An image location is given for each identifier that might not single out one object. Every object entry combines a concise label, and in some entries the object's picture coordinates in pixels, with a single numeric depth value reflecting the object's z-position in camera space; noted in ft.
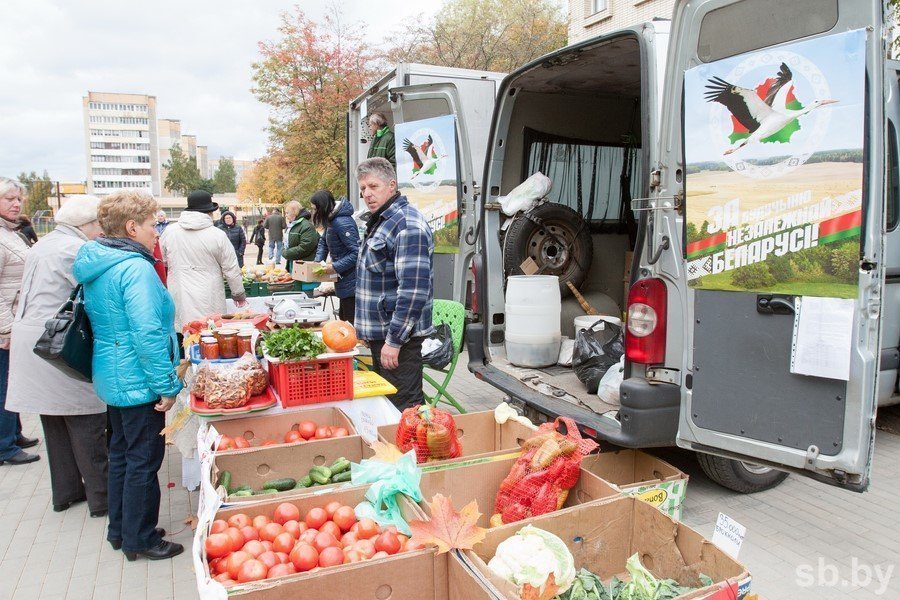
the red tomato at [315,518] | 7.13
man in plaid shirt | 12.17
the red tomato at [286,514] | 7.22
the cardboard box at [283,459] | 8.68
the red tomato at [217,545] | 6.38
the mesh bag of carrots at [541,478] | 7.93
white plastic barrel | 15.19
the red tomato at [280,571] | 6.09
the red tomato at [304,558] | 6.30
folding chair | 16.12
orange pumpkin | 10.78
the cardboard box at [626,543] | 6.38
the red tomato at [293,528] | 6.91
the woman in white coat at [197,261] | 17.56
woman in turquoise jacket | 9.83
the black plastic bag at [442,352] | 14.87
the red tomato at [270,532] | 6.84
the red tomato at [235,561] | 6.13
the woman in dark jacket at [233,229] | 43.09
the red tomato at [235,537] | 6.51
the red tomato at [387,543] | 6.61
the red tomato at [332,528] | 6.91
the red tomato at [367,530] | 6.88
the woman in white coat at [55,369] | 12.21
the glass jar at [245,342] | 11.80
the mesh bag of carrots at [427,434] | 8.74
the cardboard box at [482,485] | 8.07
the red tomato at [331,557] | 6.30
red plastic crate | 10.61
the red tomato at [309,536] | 6.72
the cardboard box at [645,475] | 9.65
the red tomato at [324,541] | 6.59
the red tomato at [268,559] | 6.23
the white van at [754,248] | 8.49
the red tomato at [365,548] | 6.46
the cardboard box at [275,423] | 10.23
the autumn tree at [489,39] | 60.85
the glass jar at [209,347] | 11.55
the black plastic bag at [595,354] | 13.73
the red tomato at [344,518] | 7.13
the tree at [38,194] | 224.12
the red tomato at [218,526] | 6.79
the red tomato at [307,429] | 10.08
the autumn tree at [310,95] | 56.70
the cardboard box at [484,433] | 10.30
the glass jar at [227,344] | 11.65
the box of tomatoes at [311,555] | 5.82
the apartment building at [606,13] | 52.03
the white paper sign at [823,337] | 8.64
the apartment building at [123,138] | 400.26
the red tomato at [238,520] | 6.91
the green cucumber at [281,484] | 8.46
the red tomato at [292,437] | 9.91
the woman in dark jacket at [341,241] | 19.86
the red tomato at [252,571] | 5.98
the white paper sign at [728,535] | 6.38
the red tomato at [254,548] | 6.40
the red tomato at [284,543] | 6.62
